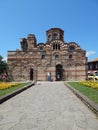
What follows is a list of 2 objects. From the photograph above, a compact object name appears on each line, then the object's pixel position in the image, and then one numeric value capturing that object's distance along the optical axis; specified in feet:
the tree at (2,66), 73.18
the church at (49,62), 76.66
